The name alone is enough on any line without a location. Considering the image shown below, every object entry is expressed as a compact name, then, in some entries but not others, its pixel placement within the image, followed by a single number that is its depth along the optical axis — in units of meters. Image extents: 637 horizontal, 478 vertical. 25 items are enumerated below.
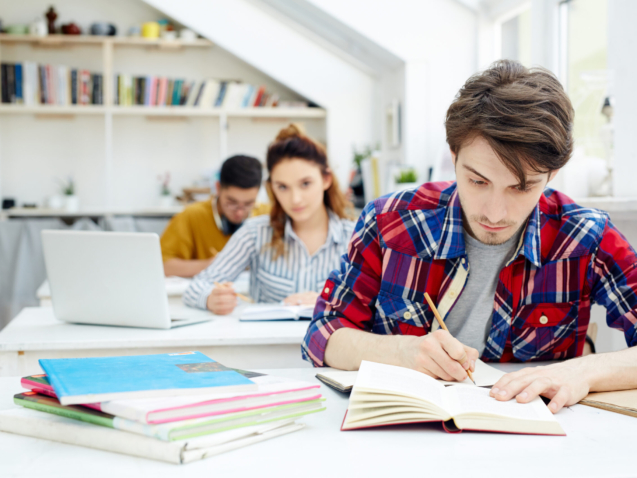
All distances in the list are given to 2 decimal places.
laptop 1.62
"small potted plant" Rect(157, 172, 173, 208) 4.87
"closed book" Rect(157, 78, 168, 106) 4.79
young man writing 1.07
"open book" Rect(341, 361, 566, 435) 0.81
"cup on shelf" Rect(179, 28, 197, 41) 4.78
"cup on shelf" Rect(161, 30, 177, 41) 4.78
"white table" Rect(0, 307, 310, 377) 1.55
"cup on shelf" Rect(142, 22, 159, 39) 4.75
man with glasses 2.97
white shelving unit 4.68
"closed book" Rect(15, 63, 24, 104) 4.69
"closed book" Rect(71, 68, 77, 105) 4.74
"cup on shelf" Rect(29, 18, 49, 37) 4.66
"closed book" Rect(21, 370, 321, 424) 0.71
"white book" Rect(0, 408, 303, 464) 0.72
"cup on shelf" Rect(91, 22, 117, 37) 4.70
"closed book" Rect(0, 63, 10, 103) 4.69
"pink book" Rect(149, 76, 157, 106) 4.78
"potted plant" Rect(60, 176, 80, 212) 4.70
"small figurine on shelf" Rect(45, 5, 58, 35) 4.70
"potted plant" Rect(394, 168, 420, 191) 3.20
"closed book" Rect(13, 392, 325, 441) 0.71
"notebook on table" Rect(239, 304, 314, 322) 1.83
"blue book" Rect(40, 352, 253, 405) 0.73
